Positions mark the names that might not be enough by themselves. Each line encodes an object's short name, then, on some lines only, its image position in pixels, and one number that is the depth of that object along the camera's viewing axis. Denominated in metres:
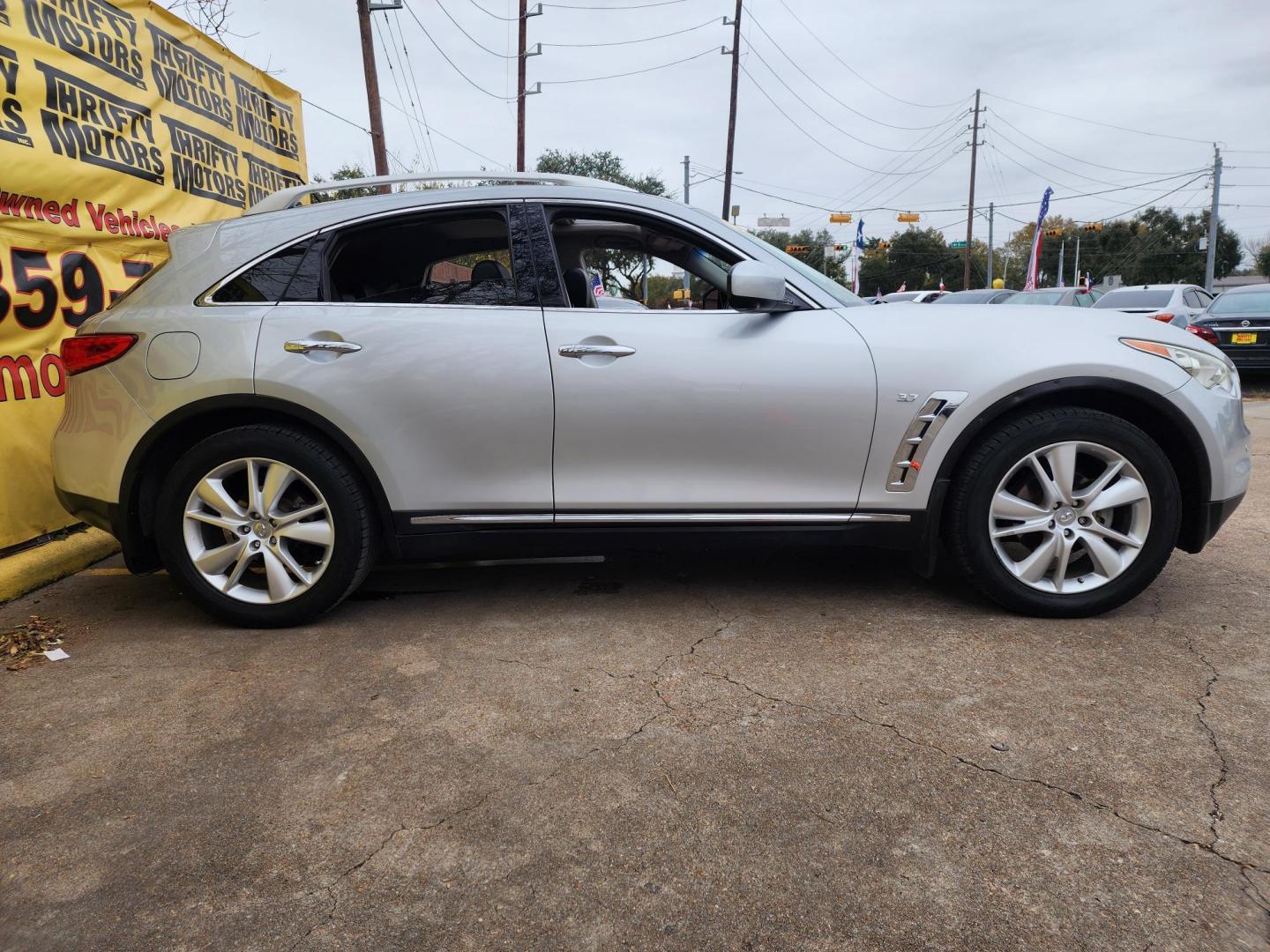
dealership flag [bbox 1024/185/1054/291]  29.56
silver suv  3.03
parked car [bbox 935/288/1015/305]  15.24
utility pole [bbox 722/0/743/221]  28.62
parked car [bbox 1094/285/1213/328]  11.62
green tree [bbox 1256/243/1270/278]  84.56
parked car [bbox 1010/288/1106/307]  13.38
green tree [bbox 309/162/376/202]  36.43
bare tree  6.52
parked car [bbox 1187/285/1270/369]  10.97
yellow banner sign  3.99
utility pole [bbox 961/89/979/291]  43.44
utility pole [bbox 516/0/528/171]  23.30
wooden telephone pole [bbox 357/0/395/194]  13.84
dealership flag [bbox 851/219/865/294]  37.25
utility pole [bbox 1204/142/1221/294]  39.38
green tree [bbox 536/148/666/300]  40.56
